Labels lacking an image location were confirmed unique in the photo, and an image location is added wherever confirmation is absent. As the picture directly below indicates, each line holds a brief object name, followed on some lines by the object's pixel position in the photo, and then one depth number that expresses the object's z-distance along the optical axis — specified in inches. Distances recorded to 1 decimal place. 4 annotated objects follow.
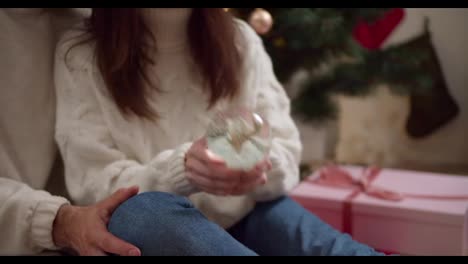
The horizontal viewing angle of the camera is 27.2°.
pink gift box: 75.7
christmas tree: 84.4
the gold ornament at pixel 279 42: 86.7
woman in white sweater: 62.8
